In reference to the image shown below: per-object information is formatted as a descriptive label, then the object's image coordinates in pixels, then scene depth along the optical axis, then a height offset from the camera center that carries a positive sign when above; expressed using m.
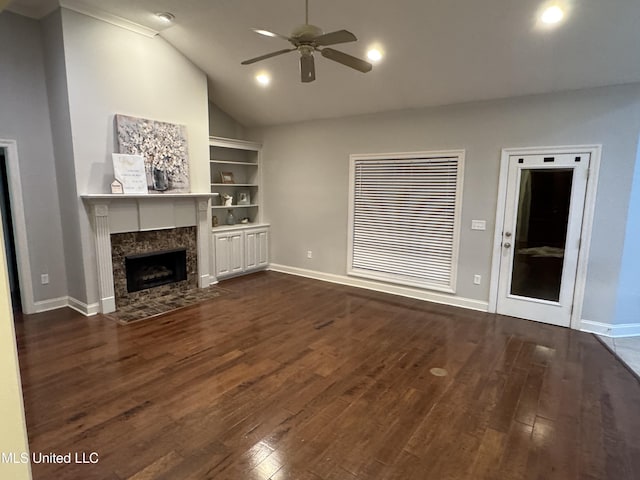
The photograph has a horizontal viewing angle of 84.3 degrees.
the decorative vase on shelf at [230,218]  6.73 -0.45
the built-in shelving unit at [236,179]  6.46 +0.29
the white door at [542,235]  4.11 -0.45
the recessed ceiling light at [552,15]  3.10 +1.62
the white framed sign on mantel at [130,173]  4.50 +0.26
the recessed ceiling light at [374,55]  4.11 +1.66
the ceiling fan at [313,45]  2.59 +1.14
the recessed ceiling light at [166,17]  4.25 +2.14
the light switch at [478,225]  4.71 -0.36
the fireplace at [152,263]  4.73 -1.02
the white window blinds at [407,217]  4.99 -0.32
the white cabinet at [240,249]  6.02 -0.99
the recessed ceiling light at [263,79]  5.14 +1.70
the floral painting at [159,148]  4.60 +0.61
